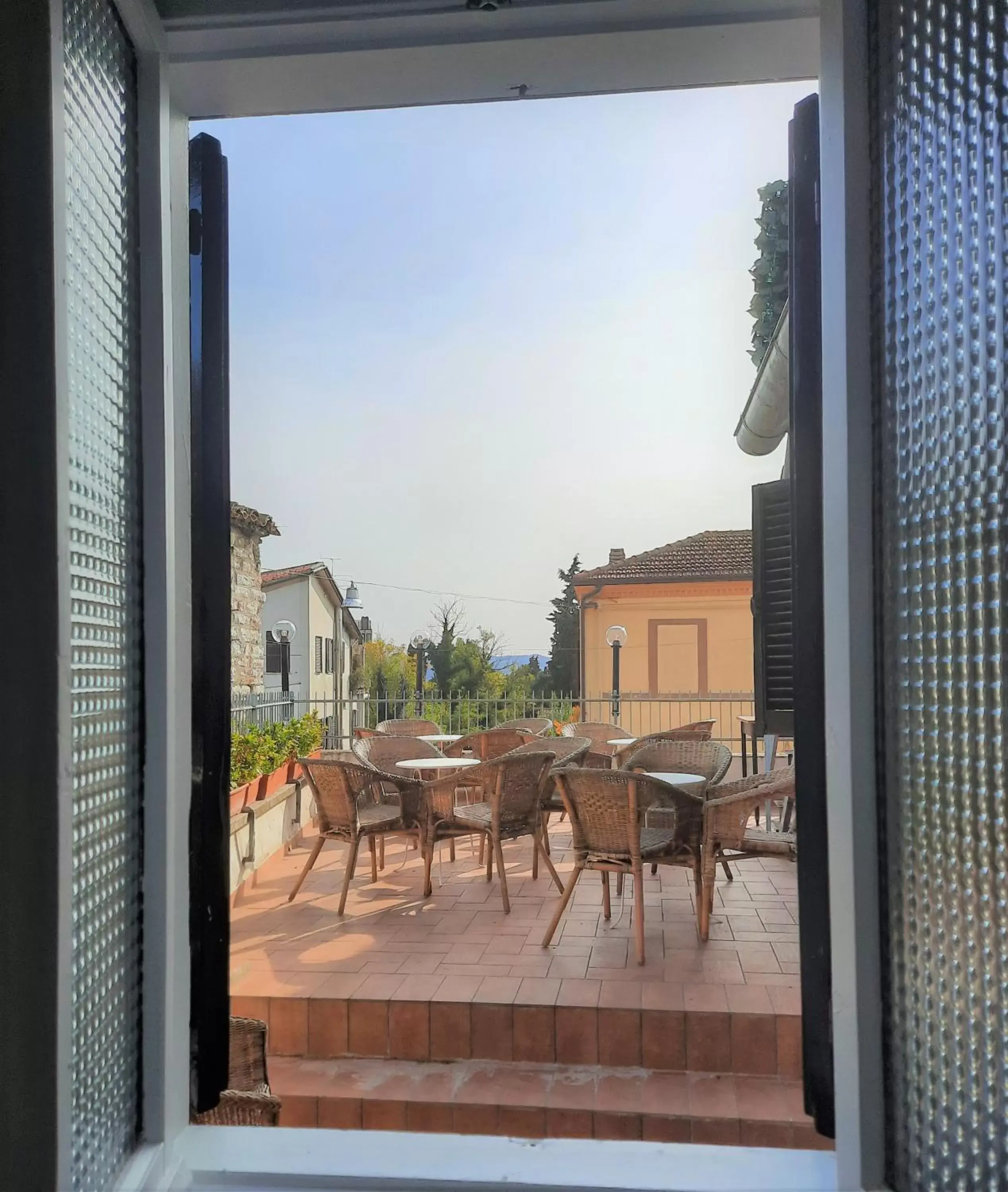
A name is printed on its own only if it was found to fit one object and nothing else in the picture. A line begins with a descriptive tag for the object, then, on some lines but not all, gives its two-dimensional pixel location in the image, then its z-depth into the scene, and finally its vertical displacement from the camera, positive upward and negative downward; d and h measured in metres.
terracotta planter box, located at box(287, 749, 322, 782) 6.41 -0.98
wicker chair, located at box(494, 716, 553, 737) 7.20 -0.72
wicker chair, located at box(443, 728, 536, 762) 6.48 -0.77
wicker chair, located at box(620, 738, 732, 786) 5.09 -0.71
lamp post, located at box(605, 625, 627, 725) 9.86 -0.02
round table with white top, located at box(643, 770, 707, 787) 4.46 -0.74
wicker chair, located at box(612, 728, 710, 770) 5.59 -0.72
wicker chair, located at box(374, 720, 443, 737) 7.41 -0.76
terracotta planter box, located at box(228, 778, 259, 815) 4.93 -0.91
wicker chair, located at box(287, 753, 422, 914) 4.49 -0.89
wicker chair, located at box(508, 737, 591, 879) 5.11 -0.71
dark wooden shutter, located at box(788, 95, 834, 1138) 1.20 -0.03
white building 16.47 +0.37
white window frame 1.05 +0.18
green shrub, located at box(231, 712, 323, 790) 5.66 -0.76
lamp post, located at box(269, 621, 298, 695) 8.98 +0.03
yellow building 14.26 +0.18
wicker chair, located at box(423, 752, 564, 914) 4.48 -0.88
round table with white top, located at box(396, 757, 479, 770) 5.23 -0.76
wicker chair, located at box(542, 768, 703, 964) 3.78 -0.83
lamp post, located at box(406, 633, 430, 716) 13.61 -0.20
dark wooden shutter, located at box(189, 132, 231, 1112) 1.30 +0.03
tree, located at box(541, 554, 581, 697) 20.36 -0.17
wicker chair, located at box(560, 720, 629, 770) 6.92 -0.80
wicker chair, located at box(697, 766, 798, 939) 3.79 -0.88
